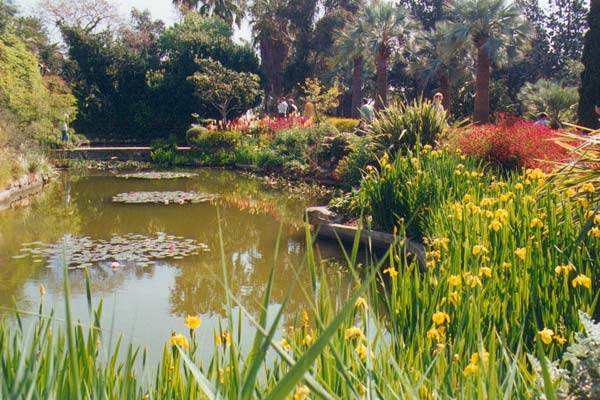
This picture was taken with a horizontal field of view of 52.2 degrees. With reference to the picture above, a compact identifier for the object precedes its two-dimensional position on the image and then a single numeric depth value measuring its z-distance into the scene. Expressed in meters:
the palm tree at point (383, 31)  24.09
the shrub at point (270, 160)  16.80
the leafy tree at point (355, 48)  24.78
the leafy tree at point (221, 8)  34.75
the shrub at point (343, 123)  21.05
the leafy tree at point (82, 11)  33.22
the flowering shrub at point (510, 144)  7.73
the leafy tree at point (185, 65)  28.30
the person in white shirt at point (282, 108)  21.08
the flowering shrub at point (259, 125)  19.64
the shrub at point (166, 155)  21.48
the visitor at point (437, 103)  8.94
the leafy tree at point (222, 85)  25.39
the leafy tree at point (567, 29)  31.33
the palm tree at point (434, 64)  26.14
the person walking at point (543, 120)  13.45
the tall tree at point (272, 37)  32.47
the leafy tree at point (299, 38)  32.25
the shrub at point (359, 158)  8.88
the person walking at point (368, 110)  13.35
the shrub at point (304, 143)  15.40
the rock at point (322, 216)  8.09
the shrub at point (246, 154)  19.20
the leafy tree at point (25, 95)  16.81
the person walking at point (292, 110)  19.45
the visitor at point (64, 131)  21.97
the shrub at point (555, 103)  20.23
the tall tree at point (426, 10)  35.72
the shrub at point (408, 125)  8.53
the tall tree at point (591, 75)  11.61
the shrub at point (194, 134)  23.11
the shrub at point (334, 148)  14.28
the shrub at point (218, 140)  21.20
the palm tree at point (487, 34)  19.36
